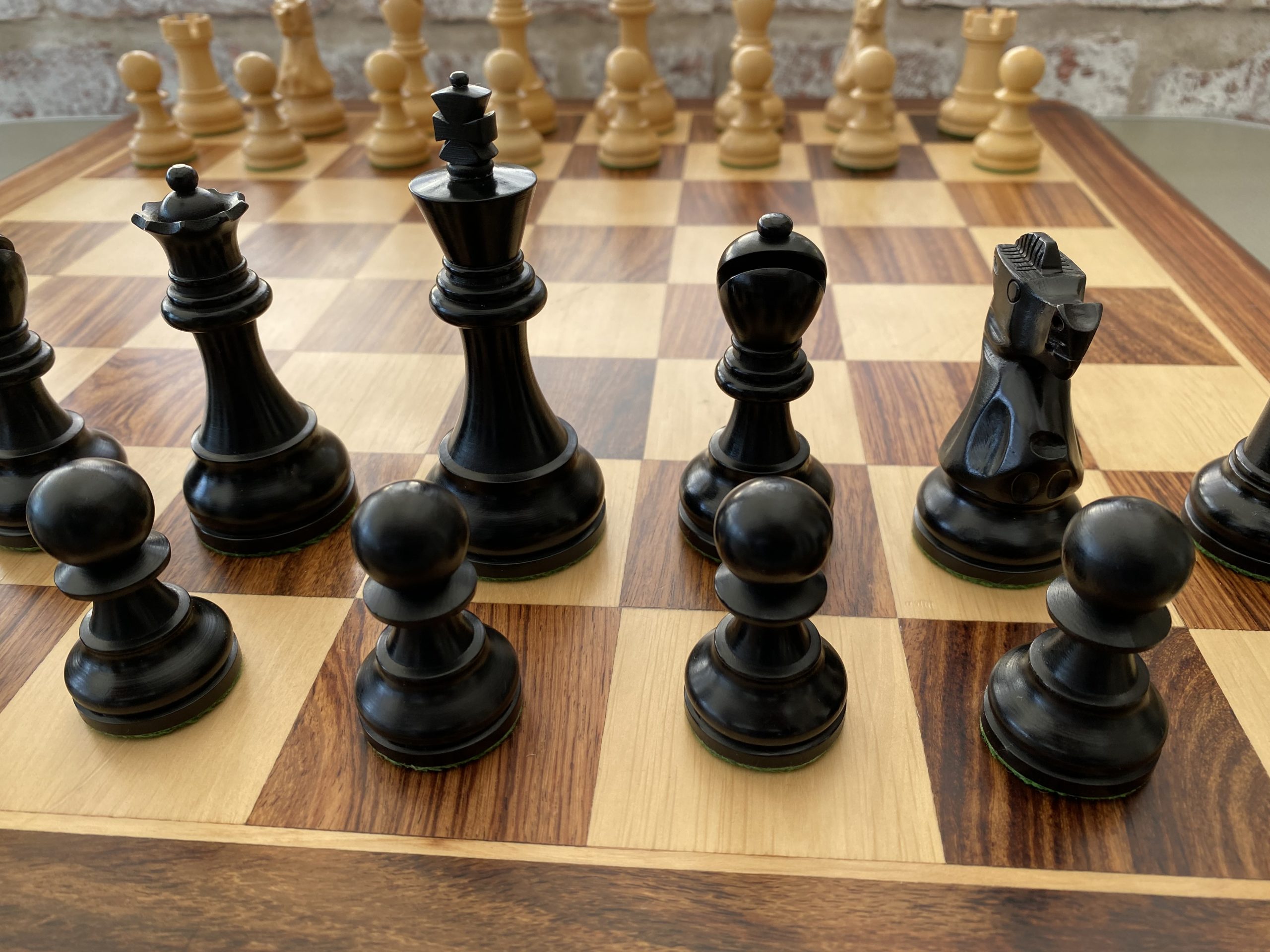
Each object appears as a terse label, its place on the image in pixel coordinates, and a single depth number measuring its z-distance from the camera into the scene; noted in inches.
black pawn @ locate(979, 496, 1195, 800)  5.4
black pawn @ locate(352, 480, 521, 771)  5.8
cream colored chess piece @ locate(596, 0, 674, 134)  17.2
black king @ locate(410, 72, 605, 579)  7.1
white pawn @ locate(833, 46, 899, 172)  15.8
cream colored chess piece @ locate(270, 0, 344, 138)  17.3
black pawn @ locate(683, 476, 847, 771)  5.8
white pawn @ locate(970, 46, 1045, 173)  15.0
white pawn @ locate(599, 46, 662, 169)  16.2
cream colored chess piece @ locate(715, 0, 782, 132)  17.1
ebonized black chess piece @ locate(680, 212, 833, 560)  7.2
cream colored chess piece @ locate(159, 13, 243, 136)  17.7
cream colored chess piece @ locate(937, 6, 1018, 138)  16.4
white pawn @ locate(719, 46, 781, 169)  15.9
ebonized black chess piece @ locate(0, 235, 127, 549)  8.2
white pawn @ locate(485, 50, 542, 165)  16.0
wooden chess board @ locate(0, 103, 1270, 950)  5.4
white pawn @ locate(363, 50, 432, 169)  16.5
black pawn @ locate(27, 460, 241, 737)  6.2
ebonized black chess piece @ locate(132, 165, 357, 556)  7.7
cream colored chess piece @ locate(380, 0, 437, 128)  17.6
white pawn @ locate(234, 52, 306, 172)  16.3
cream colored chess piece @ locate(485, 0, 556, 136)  17.6
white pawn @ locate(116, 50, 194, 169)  16.5
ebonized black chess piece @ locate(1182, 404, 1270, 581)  7.7
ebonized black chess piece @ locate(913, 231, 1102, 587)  6.9
